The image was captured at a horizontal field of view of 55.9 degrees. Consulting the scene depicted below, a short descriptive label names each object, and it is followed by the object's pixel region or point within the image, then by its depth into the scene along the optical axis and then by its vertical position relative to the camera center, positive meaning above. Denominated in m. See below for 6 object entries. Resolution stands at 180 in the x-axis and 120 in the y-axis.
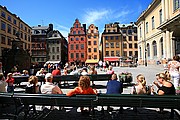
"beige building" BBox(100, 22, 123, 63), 60.59 +6.58
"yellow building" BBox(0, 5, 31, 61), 46.31 +10.43
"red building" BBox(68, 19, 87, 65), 61.50 +6.01
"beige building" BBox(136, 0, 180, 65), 26.03 +5.28
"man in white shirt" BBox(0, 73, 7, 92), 6.16 -0.86
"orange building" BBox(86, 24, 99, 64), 61.53 +6.12
